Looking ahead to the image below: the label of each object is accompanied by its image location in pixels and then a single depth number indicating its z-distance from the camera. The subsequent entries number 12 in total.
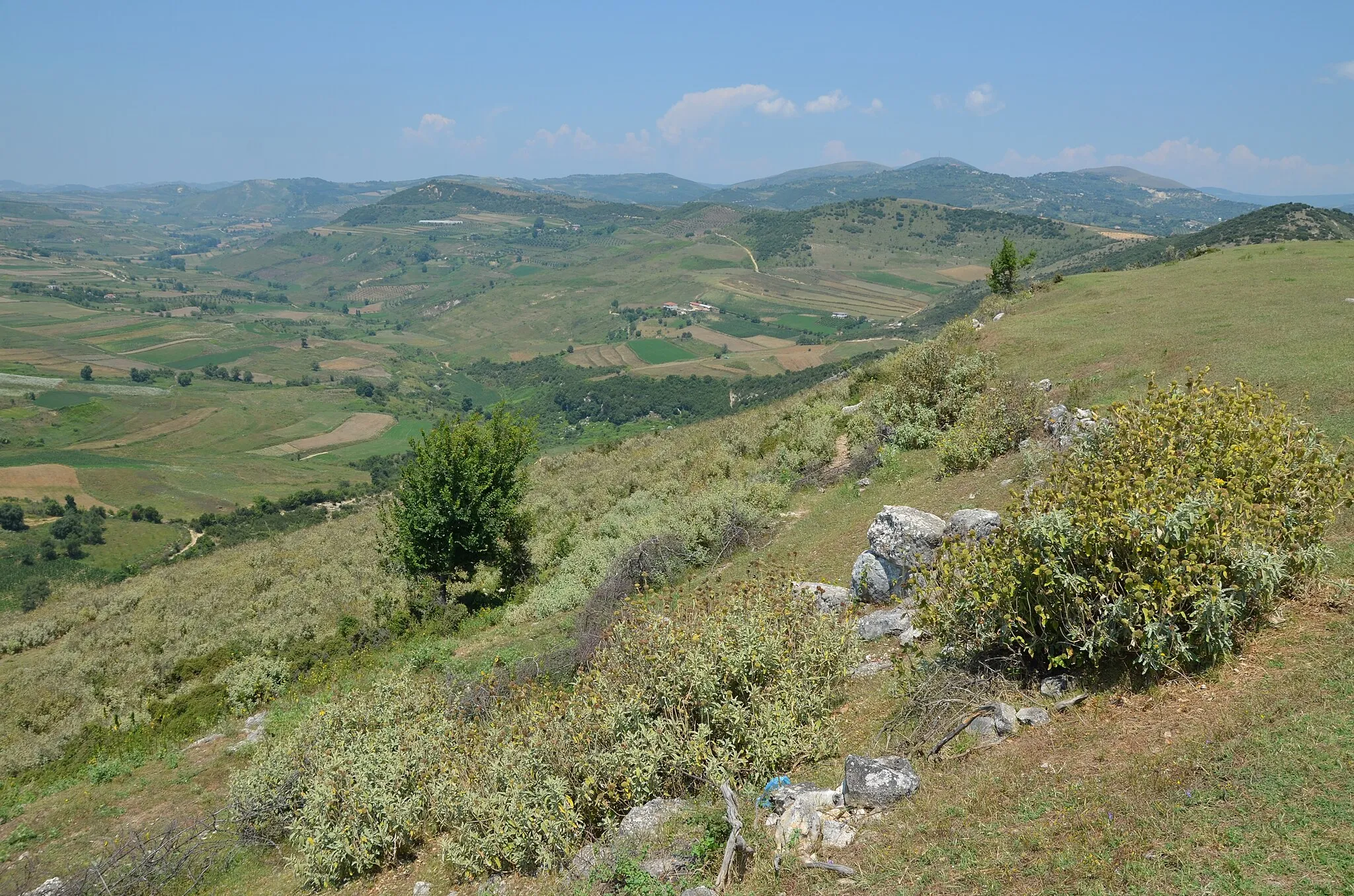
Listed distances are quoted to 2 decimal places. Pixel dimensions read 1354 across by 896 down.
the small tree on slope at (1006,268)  38.88
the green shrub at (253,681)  14.15
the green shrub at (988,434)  15.38
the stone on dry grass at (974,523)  9.17
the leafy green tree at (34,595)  35.88
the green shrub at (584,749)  6.95
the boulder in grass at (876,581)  10.33
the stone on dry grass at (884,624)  9.38
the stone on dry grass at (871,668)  8.63
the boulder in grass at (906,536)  9.83
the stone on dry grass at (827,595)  9.38
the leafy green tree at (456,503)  18.05
